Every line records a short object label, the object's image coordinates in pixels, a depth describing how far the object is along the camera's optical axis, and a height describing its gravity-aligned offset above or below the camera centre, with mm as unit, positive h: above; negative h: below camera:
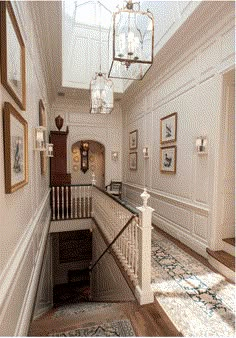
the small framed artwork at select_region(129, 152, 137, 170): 7496 +66
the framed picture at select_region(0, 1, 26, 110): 1541 +910
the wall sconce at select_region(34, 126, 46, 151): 3301 +393
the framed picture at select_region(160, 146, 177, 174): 4888 +85
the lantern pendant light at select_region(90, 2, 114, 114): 4863 +1576
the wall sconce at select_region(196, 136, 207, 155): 3798 +330
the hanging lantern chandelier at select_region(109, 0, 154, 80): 2955 +1863
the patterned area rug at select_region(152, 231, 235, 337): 2217 -1683
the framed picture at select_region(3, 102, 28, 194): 1617 +124
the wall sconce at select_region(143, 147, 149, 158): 6398 +323
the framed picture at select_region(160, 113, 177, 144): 4844 +827
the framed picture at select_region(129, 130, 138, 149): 7383 +844
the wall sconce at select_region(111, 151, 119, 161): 8977 +329
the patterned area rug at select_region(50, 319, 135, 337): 2043 -1649
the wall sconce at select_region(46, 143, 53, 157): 4933 +333
